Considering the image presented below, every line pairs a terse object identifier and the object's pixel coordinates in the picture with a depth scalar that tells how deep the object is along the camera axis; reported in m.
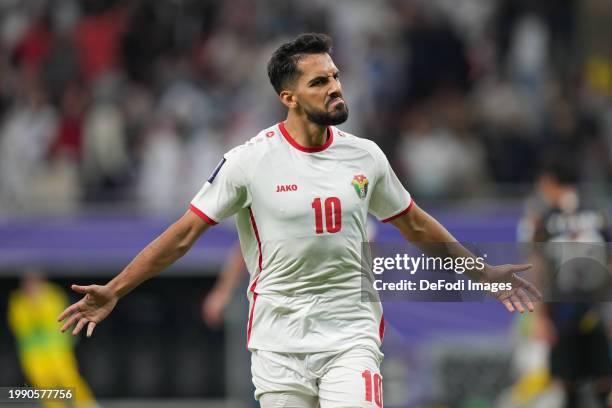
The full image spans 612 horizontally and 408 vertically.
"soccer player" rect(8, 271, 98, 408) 28.98
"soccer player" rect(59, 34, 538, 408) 12.52
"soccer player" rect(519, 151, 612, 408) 19.98
